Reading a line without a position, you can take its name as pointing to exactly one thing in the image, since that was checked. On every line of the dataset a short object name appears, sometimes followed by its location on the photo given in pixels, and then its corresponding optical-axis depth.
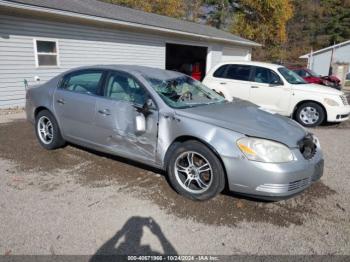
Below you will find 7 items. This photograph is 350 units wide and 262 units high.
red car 17.72
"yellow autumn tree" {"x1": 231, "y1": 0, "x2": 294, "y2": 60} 31.10
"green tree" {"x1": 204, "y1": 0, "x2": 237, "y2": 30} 33.72
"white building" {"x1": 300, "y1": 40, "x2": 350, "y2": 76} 35.44
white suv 7.86
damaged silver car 3.24
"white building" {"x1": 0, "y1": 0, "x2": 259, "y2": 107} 9.05
